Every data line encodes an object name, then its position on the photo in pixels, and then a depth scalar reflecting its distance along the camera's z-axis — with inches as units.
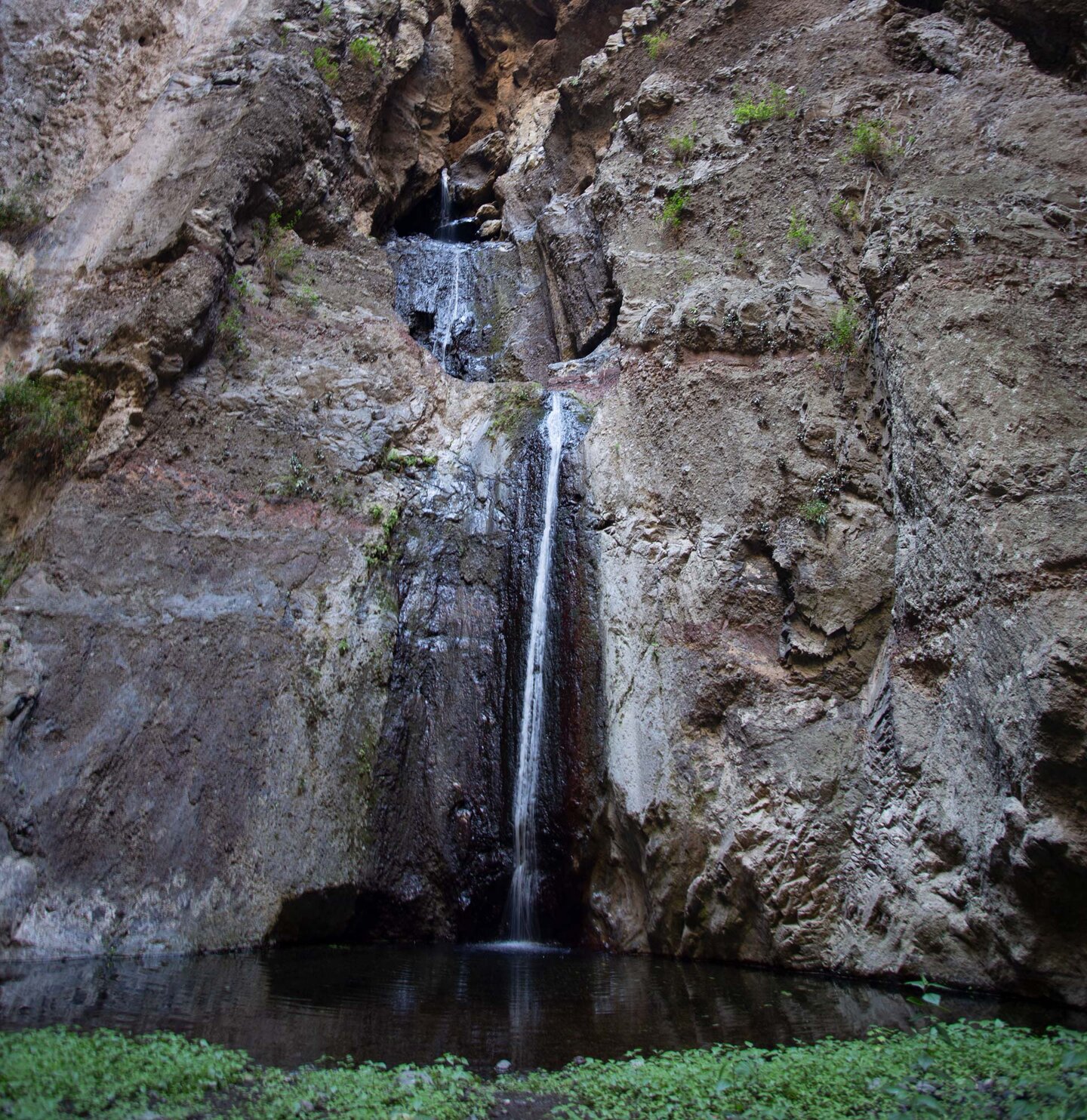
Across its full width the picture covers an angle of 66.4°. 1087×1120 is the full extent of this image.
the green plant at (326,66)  543.5
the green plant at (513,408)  438.3
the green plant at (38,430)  357.4
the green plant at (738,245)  449.4
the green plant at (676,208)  483.5
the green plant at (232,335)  420.5
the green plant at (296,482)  384.8
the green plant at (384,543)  383.2
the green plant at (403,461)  416.5
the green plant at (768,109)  482.9
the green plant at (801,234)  427.8
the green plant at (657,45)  575.8
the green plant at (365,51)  575.2
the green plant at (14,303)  395.9
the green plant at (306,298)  461.1
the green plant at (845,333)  368.8
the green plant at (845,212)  425.7
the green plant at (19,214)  430.9
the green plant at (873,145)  434.9
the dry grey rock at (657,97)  535.5
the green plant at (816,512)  331.6
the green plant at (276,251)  465.4
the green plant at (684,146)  507.8
